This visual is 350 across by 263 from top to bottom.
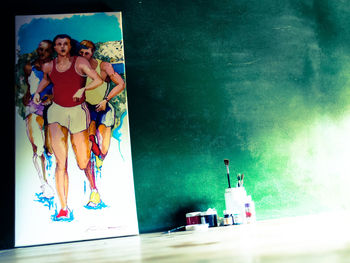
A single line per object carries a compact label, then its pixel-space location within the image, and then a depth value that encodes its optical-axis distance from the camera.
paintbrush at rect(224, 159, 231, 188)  2.97
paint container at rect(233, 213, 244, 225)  2.80
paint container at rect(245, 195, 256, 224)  2.84
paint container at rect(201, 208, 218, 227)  2.80
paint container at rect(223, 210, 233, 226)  2.78
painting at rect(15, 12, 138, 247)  2.88
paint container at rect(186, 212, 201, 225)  2.82
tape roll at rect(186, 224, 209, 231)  2.62
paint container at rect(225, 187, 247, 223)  2.83
